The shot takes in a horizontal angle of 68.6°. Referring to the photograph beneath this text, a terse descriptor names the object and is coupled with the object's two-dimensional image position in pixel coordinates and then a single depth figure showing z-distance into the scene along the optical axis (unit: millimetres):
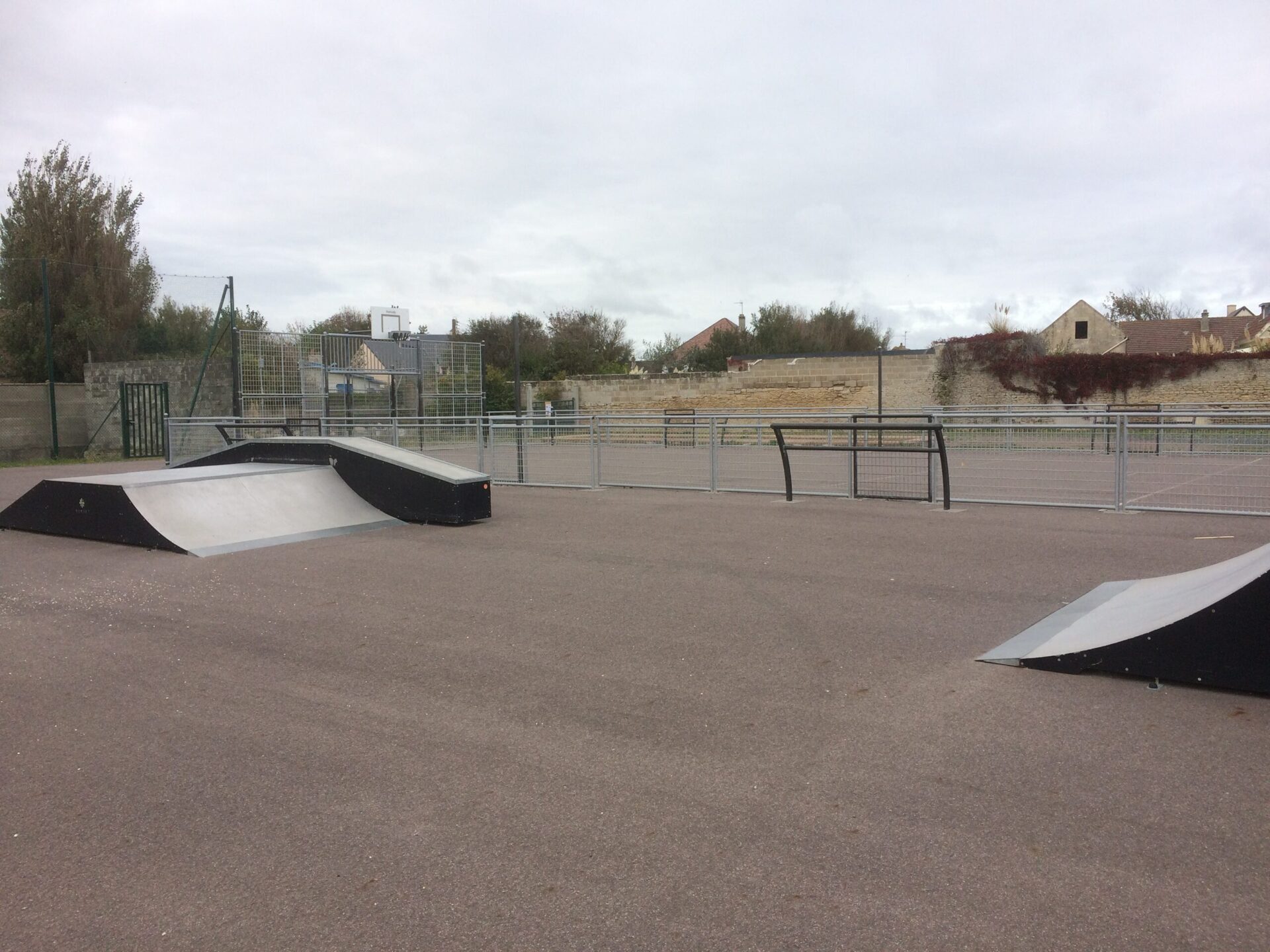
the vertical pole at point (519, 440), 14961
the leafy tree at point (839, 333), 59344
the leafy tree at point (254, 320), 34216
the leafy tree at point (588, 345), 52656
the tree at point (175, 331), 23391
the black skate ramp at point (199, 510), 9031
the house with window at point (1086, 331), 52781
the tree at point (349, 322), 62750
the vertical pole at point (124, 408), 21719
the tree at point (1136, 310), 70562
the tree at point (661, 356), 62000
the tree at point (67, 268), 24547
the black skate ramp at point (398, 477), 10305
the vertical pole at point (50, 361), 20844
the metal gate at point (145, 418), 22188
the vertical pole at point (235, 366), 19984
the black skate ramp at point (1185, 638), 4195
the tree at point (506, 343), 49769
